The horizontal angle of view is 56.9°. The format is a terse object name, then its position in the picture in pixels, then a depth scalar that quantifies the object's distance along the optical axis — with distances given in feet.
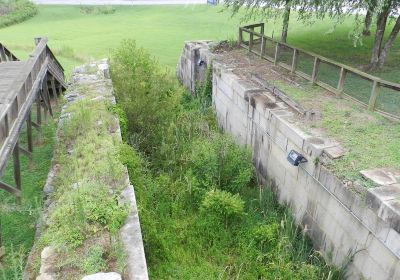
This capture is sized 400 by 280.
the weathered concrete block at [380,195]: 18.77
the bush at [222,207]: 25.94
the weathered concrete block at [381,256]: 18.31
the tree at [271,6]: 40.88
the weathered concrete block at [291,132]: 25.59
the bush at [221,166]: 29.71
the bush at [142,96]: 35.76
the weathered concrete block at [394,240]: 17.75
